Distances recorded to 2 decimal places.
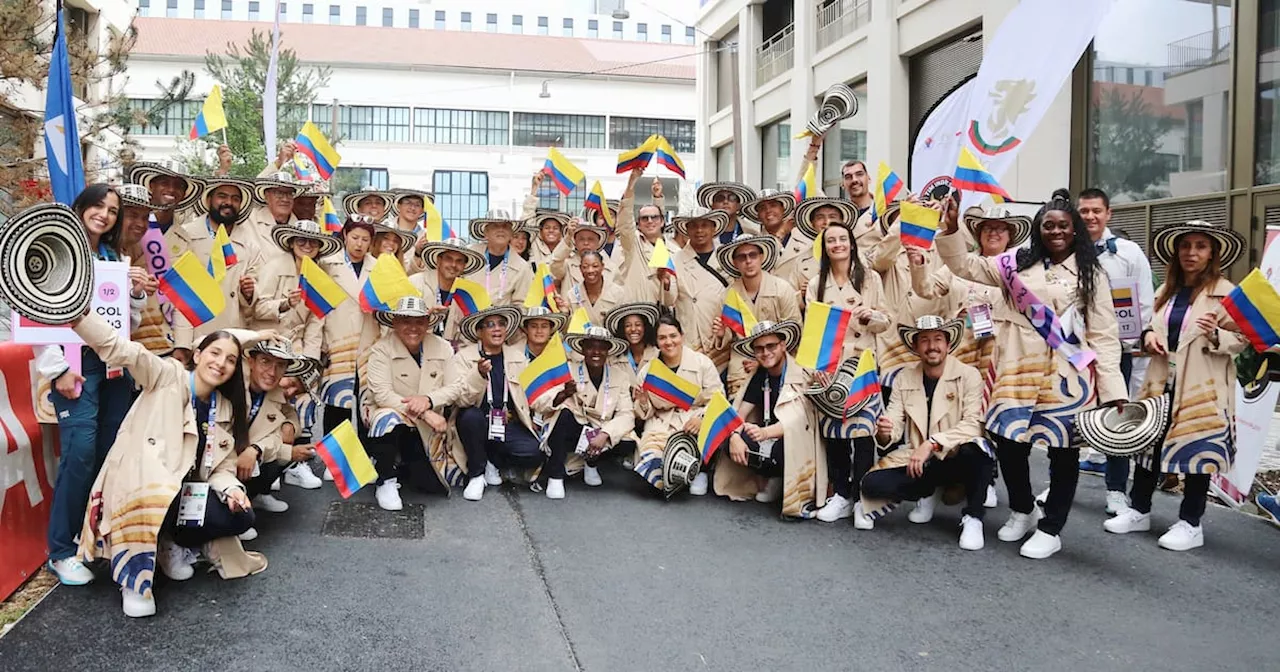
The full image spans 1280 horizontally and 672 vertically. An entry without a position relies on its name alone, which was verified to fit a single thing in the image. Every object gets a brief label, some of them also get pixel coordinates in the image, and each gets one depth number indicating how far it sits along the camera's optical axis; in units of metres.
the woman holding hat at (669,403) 6.77
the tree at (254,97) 24.16
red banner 4.42
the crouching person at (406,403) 6.39
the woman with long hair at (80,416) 4.37
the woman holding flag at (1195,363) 5.47
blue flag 5.15
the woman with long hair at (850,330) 6.15
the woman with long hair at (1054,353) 5.32
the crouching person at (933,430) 5.76
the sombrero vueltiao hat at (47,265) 3.46
